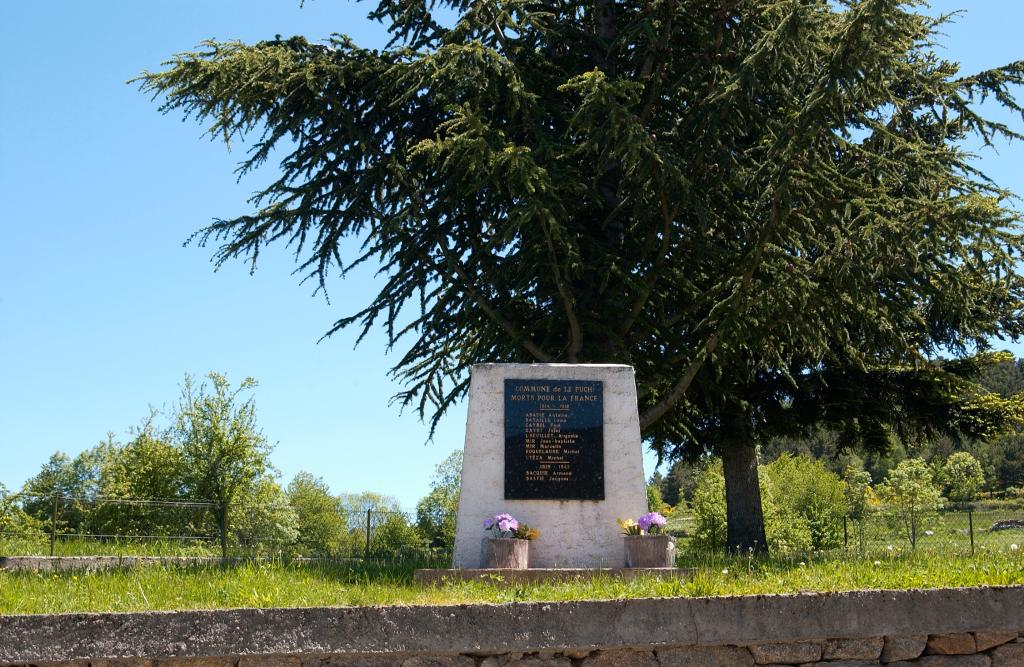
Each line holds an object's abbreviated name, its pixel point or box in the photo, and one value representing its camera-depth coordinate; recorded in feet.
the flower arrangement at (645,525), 31.24
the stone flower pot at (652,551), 30.22
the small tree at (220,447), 110.22
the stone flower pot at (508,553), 30.07
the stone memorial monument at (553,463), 32.24
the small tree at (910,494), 89.71
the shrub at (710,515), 86.08
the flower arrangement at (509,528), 30.76
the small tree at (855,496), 106.69
